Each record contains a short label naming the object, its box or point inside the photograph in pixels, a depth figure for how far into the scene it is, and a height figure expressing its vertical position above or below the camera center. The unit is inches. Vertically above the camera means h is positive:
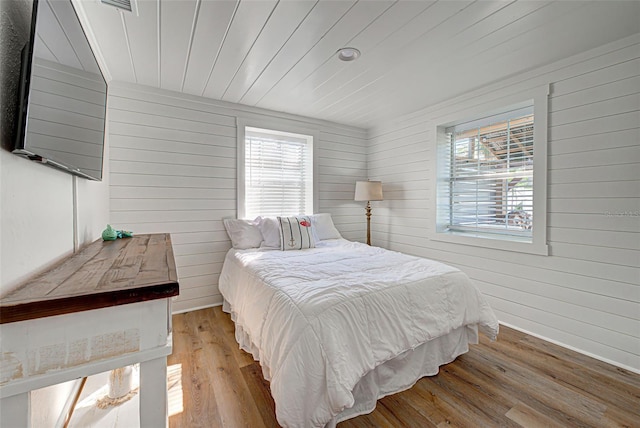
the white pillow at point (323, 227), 133.3 -7.5
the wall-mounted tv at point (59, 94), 33.8 +18.1
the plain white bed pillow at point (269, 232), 115.1 -8.7
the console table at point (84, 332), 26.5 -13.2
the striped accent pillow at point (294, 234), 114.7 -9.6
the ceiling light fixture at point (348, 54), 80.7 +47.8
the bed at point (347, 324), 51.0 -25.8
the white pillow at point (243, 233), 116.3 -9.3
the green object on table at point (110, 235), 75.5 -6.7
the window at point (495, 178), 94.7 +14.1
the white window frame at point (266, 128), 126.2 +39.7
